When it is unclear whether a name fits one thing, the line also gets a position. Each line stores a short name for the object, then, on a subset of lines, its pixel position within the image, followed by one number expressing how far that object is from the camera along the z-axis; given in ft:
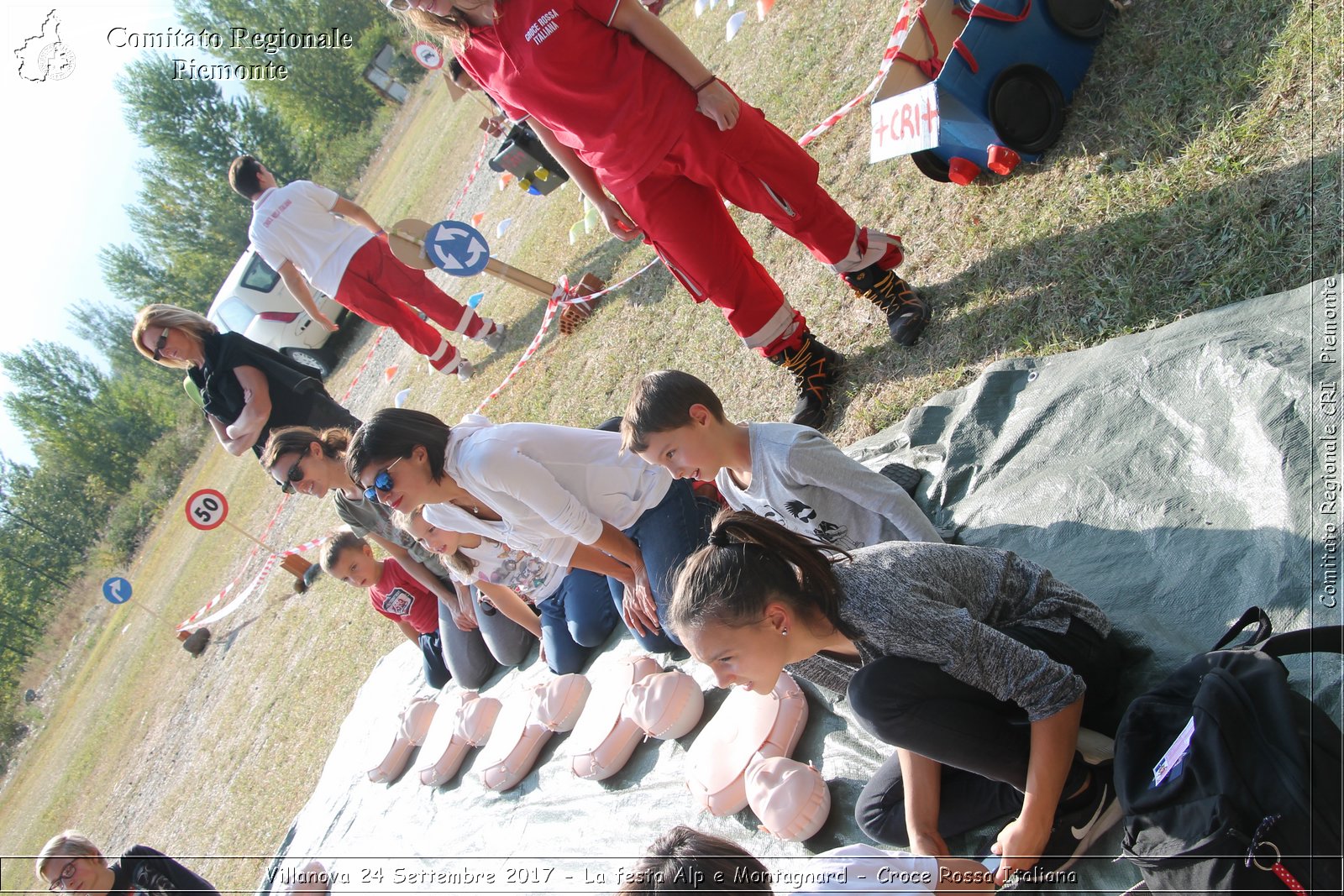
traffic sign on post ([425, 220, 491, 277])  16.19
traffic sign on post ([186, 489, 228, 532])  22.79
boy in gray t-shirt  7.50
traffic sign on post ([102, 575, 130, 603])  27.76
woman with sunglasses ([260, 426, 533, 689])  12.12
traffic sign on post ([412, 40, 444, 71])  23.89
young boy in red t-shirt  13.92
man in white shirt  19.63
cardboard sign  9.71
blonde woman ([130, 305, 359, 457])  14.57
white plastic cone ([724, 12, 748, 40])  22.53
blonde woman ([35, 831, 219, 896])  11.82
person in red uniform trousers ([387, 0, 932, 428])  8.75
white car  36.99
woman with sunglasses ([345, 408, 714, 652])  8.77
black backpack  3.82
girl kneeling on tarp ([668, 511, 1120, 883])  5.04
